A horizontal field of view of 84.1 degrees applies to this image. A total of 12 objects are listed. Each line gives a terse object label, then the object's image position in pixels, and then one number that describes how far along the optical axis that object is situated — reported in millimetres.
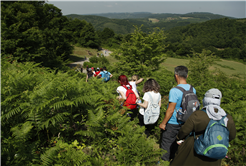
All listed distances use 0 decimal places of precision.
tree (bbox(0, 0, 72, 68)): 11664
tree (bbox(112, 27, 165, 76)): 15406
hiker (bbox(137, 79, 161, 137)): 3639
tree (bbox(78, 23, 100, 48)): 69000
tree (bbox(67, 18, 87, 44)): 73000
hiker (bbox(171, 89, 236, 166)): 2146
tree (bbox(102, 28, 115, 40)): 99781
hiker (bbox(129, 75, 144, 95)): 4730
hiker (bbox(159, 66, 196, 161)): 2918
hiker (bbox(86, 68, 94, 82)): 8047
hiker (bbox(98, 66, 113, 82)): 8281
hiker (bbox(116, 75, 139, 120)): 4207
